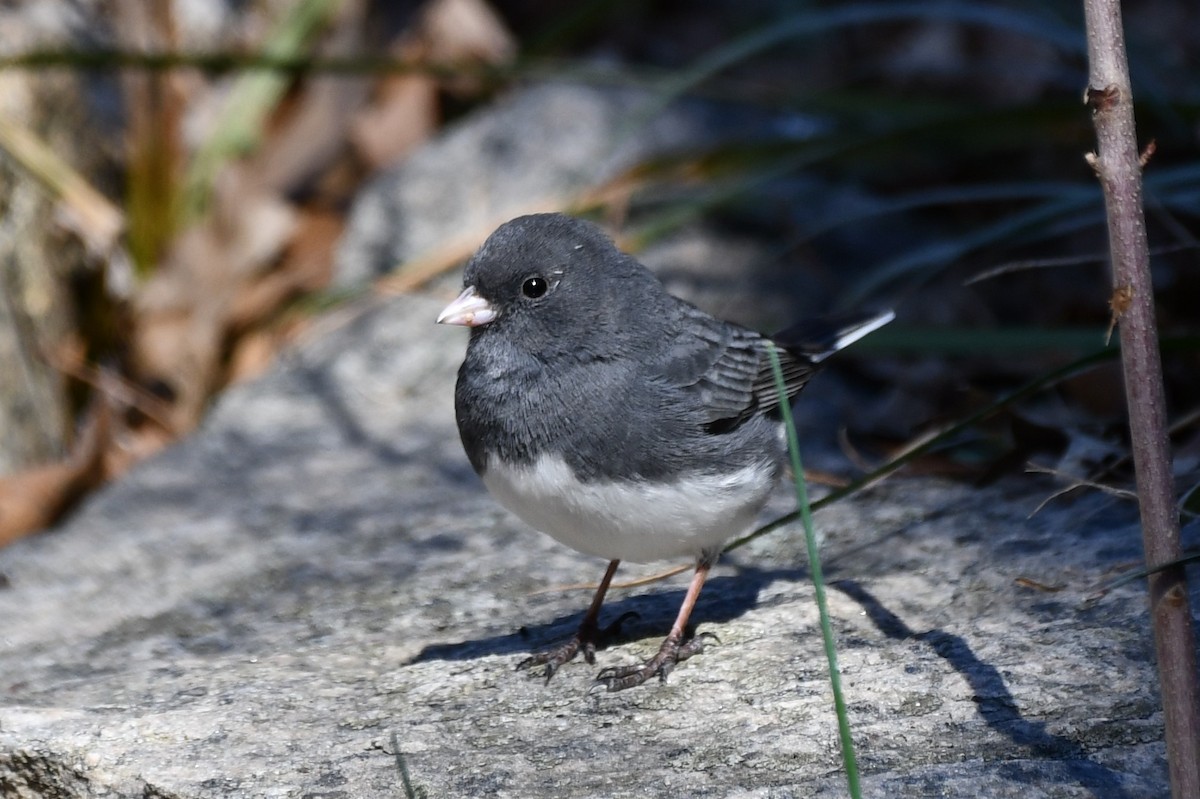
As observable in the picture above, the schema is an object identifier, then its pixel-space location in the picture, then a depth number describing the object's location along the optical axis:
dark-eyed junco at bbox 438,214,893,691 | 4.62
